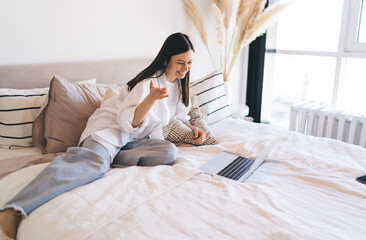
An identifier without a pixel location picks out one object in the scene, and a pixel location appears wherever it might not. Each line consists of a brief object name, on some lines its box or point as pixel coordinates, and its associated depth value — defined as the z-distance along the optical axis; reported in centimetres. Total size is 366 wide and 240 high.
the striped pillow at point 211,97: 222
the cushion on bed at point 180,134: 183
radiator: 250
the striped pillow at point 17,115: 158
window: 267
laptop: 140
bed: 96
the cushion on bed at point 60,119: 161
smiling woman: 110
